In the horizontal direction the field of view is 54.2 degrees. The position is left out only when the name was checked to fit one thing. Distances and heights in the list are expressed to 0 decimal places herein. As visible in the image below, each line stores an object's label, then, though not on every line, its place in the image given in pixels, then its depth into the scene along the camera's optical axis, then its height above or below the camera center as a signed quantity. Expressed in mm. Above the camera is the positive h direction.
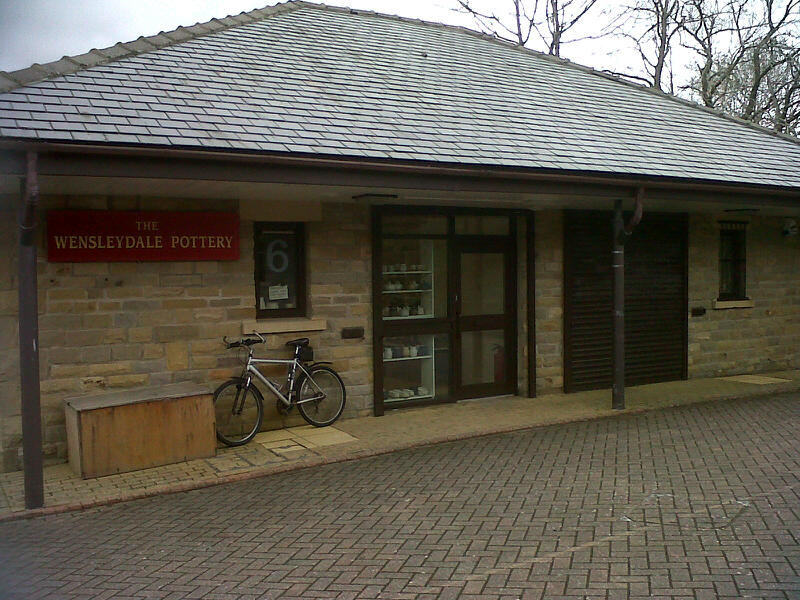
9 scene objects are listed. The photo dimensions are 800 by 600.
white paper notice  8914 -140
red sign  7500 +462
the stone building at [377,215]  7246 +771
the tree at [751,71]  25750 +6901
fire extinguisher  10602 -1187
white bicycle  8156 -1255
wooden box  6820 -1333
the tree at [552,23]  27156 +8889
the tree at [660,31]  26875 +8549
